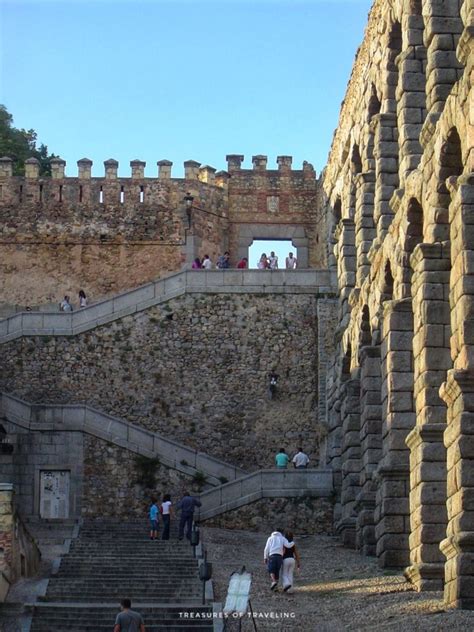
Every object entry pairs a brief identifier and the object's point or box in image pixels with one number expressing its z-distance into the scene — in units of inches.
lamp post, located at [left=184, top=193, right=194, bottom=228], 1963.3
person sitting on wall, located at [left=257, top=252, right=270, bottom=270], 1788.9
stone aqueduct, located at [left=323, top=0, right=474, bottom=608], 908.0
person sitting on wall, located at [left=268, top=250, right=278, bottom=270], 1819.6
